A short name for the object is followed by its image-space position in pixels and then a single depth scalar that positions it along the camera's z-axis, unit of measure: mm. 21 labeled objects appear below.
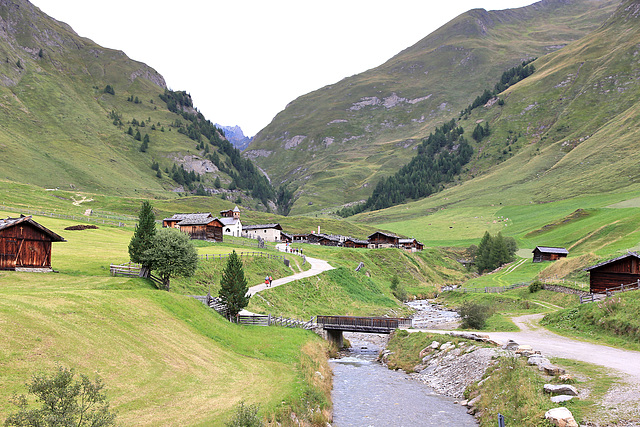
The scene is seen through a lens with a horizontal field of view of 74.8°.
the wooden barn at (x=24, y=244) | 40688
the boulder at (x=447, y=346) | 40000
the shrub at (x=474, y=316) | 50750
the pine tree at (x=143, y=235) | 44938
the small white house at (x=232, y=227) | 125688
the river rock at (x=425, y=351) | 42094
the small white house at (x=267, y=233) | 138500
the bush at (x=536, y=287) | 69000
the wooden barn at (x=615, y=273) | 50281
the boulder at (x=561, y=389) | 22434
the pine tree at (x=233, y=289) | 42781
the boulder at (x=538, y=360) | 27409
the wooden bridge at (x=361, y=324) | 50875
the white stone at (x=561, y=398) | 21691
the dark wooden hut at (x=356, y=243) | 147250
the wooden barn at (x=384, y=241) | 147125
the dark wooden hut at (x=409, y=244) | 146625
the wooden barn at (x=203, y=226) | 106625
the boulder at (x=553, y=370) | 25641
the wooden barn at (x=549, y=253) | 97688
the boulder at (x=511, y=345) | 33969
